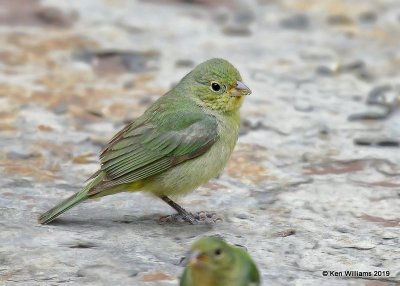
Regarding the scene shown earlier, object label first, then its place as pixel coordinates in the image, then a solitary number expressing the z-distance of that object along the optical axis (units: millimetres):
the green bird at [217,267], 6770
